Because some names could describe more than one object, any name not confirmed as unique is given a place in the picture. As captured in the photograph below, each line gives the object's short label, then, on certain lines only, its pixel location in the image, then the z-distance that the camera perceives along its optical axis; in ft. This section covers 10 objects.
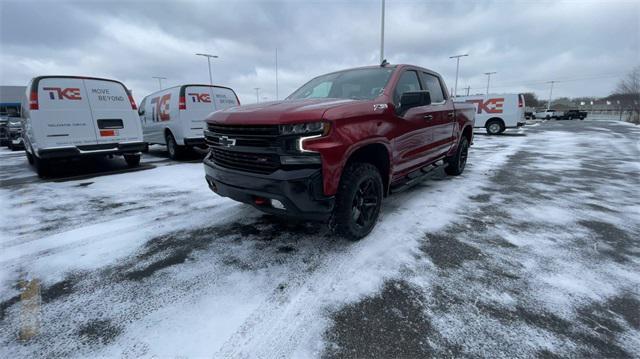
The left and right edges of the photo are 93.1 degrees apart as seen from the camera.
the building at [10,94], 129.73
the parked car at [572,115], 152.66
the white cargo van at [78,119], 18.02
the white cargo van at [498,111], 54.60
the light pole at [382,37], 50.47
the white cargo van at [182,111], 25.70
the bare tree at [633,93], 122.93
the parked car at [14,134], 39.96
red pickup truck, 8.43
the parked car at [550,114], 157.58
